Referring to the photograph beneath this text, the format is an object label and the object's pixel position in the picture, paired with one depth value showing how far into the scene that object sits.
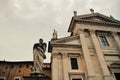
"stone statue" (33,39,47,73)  5.86
